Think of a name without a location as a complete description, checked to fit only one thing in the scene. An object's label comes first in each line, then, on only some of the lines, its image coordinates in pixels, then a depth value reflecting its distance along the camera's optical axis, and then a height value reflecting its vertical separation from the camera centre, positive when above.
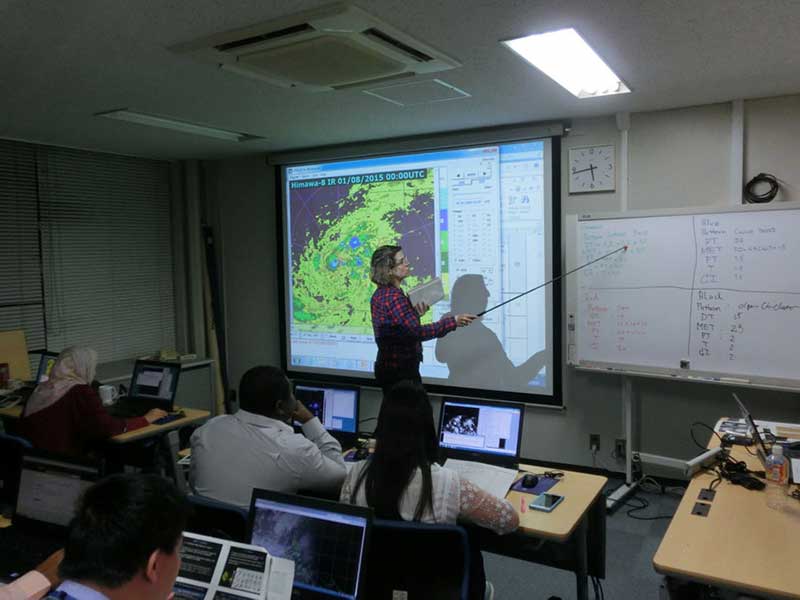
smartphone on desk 2.24 -0.89
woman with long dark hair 1.87 -0.69
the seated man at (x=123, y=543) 1.12 -0.52
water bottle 2.28 -0.87
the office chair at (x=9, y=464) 2.46 -0.81
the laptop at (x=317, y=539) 1.60 -0.74
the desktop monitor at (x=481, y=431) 2.64 -0.74
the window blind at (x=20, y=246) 4.77 +0.19
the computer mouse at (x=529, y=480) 2.44 -0.88
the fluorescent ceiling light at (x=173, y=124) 3.89 +0.99
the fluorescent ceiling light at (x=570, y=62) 2.68 +0.98
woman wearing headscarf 3.24 -0.76
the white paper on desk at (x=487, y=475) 2.41 -0.87
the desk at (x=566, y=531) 2.12 -1.04
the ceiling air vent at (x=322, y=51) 2.40 +0.93
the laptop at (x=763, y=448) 2.44 -0.80
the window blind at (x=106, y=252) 5.10 +0.15
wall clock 4.20 +0.63
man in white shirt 2.15 -0.67
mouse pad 2.41 -0.90
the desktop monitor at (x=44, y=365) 4.39 -0.70
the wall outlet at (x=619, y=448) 4.27 -1.31
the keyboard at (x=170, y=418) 3.75 -0.93
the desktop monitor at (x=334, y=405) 3.10 -0.72
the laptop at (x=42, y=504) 1.98 -0.79
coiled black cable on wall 3.71 +0.41
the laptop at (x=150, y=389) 3.97 -0.80
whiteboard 3.49 -0.23
